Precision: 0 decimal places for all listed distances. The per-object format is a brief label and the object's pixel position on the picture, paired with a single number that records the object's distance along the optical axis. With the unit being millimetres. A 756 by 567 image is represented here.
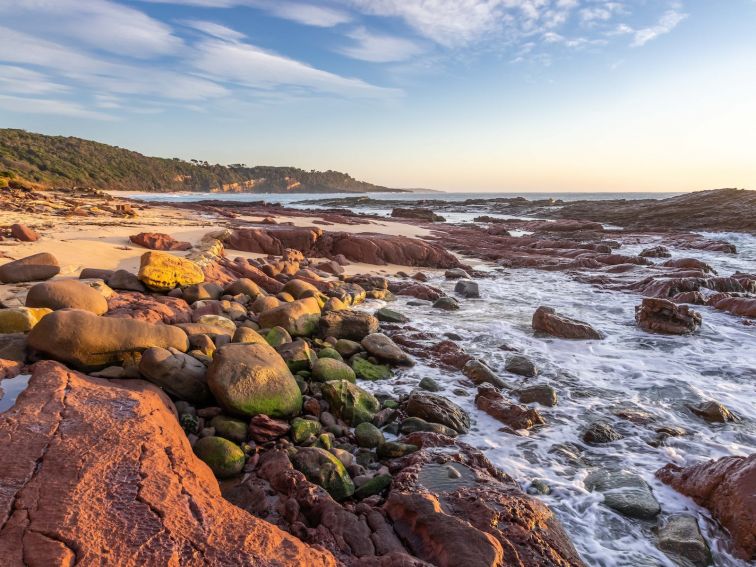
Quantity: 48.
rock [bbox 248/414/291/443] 3629
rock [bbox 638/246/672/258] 17641
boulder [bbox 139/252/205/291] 6262
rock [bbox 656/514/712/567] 2879
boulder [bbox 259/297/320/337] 6184
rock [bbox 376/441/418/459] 3727
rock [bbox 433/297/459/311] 9336
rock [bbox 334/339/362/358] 5977
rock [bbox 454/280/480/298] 10797
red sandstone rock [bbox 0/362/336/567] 1867
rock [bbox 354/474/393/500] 3160
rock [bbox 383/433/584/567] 2447
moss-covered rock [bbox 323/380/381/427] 4242
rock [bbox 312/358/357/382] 4879
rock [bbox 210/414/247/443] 3578
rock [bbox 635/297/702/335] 8164
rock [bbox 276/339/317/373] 4906
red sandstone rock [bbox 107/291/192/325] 5172
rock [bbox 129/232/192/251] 10133
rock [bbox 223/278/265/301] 7410
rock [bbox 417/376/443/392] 5234
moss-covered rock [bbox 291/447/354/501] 3105
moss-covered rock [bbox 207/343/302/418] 3713
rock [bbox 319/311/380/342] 6453
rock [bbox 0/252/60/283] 5965
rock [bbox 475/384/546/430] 4527
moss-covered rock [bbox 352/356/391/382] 5523
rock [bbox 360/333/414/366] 5992
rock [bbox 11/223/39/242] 8940
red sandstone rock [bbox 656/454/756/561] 2949
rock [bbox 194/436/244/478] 3211
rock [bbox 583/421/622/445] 4309
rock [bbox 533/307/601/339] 7652
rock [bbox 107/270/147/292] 6125
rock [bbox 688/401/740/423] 4809
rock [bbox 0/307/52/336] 4020
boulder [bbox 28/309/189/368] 3605
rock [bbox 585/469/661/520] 3299
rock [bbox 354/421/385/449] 3838
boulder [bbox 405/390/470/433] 4367
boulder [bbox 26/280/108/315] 4504
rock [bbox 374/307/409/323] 8023
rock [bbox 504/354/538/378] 5937
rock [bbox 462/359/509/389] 5516
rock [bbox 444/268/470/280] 13195
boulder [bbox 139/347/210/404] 3730
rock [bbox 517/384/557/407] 5082
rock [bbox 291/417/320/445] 3699
